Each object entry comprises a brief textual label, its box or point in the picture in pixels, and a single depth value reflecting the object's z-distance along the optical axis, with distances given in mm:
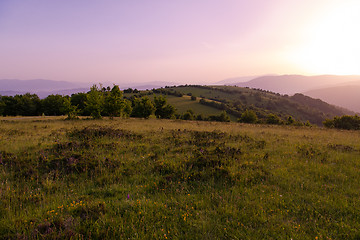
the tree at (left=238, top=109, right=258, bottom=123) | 66562
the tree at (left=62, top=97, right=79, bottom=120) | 30125
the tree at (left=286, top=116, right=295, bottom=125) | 67412
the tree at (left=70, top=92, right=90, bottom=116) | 64250
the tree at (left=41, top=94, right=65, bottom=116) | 64250
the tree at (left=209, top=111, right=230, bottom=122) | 81088
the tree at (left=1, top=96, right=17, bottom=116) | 64181
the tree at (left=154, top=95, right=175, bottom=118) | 49719
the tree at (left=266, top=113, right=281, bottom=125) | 68631
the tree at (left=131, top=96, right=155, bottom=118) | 43181
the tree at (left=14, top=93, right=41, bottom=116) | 64188
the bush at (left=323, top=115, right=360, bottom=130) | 39022
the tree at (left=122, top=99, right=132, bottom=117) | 50425
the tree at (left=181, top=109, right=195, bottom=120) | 83875
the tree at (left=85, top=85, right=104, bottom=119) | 30247
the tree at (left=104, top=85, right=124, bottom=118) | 31781
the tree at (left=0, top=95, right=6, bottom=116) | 60531
